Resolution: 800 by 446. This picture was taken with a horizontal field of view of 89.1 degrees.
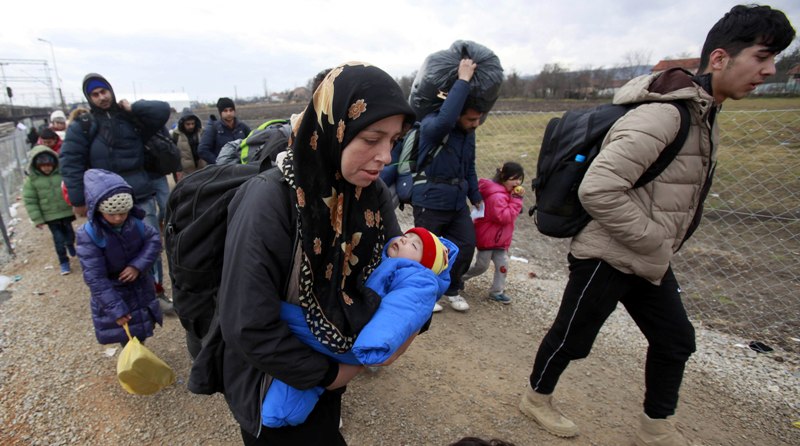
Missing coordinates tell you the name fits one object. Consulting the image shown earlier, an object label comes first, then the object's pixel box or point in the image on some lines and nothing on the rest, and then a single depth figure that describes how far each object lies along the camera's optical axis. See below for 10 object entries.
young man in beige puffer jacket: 1.89
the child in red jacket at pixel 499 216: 4.12
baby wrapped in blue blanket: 1.25
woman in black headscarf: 1.15
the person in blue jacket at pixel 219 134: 6.12
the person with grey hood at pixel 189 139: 6.46
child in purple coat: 2.96
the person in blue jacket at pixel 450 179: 3.40
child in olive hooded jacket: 5.02
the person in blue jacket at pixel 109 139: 3.90
